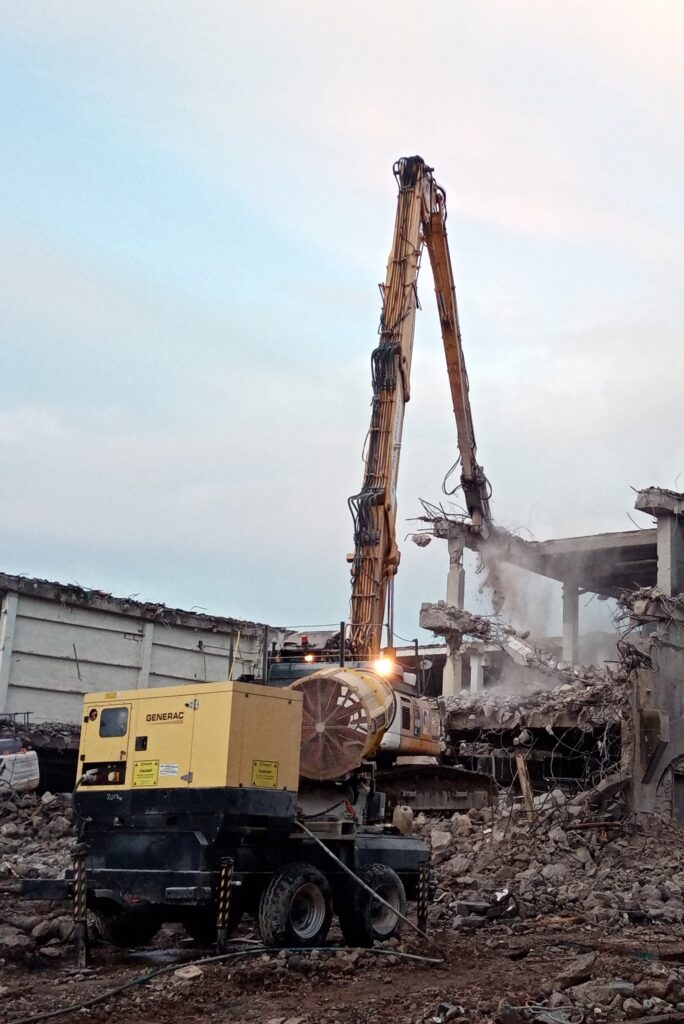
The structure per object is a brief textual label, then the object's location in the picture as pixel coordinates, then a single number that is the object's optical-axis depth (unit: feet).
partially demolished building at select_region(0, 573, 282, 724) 66.13
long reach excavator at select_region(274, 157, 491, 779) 37.88
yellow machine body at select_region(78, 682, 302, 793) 31.76
